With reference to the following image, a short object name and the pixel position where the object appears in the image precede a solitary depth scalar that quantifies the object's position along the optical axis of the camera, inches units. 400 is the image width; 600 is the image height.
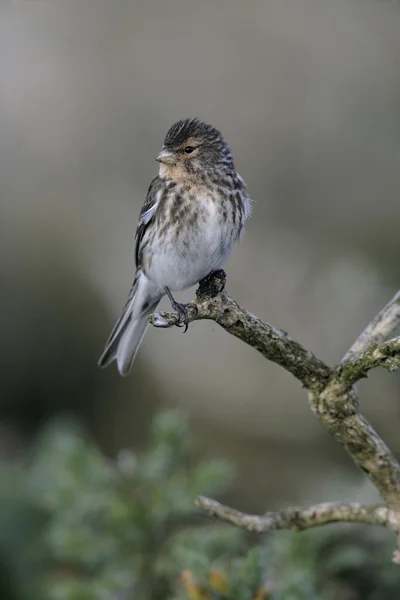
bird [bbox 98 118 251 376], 249.9
